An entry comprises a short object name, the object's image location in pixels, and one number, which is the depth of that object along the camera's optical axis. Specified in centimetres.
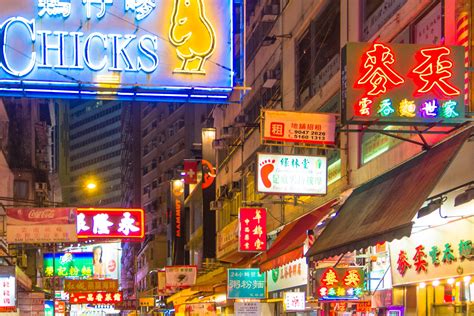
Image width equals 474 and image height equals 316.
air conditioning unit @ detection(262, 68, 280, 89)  2456
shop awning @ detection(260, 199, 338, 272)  1661
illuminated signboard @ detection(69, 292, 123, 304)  4862
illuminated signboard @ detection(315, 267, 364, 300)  1562
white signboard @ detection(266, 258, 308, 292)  2147
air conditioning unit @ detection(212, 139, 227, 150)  3241
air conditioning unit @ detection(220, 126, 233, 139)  3232
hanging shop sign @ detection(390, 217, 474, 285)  1152
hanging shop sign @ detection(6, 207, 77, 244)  2209
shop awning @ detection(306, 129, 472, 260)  1026
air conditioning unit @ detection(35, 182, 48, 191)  5256
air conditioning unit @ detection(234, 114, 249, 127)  3081
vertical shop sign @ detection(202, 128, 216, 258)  4162
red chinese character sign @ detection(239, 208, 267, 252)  2428
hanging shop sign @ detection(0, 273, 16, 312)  2614
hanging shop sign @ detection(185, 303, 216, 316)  2886
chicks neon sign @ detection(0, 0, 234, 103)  1131
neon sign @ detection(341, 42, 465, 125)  1024
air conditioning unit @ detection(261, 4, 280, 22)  2459
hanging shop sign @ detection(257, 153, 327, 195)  1753
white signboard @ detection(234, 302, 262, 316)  2304
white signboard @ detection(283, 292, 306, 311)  2028
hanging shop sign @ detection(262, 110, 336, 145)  1527
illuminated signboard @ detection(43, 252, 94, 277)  4159
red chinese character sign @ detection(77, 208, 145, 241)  2359
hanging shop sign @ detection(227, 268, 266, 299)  2469
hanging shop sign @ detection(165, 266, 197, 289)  3969
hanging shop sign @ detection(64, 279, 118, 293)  4700
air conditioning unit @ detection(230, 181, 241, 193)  3117
